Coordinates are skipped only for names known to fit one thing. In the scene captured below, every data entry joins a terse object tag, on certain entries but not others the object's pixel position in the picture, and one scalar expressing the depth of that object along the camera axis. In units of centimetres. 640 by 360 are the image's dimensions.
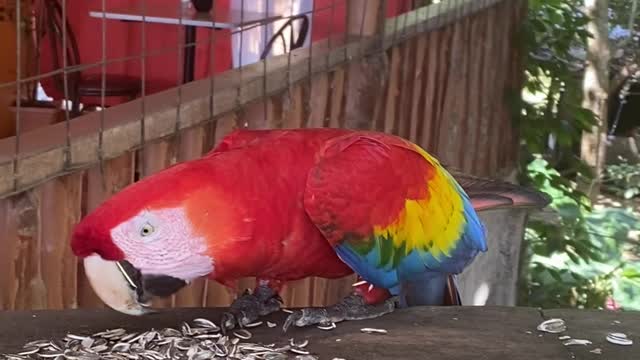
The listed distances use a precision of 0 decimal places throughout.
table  315
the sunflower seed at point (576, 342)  127
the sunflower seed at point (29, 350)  115
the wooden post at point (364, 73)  253
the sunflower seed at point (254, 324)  134
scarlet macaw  114
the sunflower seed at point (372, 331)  131
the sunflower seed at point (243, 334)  129
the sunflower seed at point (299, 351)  121
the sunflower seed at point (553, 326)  132
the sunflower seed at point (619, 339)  128
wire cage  155
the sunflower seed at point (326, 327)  133
